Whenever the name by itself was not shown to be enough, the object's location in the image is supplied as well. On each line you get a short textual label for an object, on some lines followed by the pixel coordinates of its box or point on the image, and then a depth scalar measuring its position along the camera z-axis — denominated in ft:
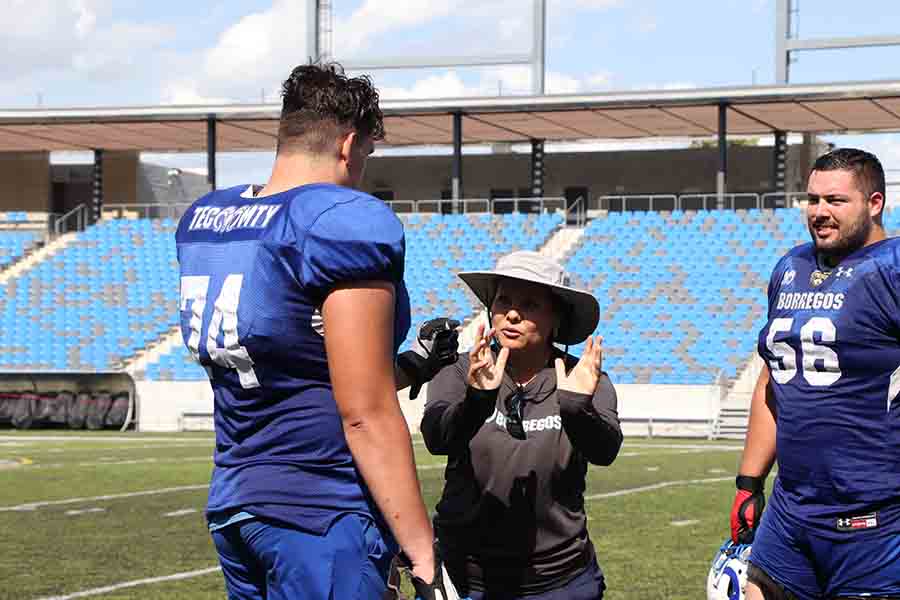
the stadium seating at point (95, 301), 99.86
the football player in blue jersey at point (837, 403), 16.08
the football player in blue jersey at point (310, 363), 10.53
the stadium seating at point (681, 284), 91.61
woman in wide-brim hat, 14.82
